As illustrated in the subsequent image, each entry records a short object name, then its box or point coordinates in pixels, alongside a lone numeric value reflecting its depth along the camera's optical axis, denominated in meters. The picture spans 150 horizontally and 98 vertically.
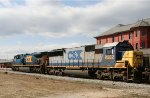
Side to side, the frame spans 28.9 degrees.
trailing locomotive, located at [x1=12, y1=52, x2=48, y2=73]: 43.10
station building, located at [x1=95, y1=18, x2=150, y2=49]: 66.25
